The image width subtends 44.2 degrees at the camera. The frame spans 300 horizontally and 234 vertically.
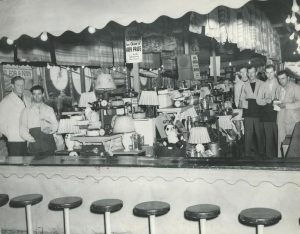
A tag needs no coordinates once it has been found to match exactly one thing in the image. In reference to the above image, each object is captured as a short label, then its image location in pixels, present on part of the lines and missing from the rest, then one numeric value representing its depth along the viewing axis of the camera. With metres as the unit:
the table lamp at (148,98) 6.14
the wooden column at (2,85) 9.27
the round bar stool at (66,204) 4.06
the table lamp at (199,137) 4.93
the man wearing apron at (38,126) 6.27
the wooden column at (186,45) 10.42
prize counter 3.92
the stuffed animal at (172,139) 5.61
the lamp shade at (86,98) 7.04
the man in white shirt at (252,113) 7.88
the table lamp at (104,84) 5.78
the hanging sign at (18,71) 9.94
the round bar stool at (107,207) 3.91
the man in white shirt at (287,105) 6.79
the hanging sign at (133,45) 6.58
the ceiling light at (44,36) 4.47
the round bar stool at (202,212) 3.50
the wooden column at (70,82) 12.73
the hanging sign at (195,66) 9.95
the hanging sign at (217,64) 11.12
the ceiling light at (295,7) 3.84
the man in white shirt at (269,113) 7.52
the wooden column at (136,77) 7.23
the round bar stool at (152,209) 3.67
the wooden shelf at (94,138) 5.39
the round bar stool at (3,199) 4.25
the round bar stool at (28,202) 4.20
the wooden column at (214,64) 11.04
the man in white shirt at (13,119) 6.39
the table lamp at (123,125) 4.75
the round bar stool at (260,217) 3.24
